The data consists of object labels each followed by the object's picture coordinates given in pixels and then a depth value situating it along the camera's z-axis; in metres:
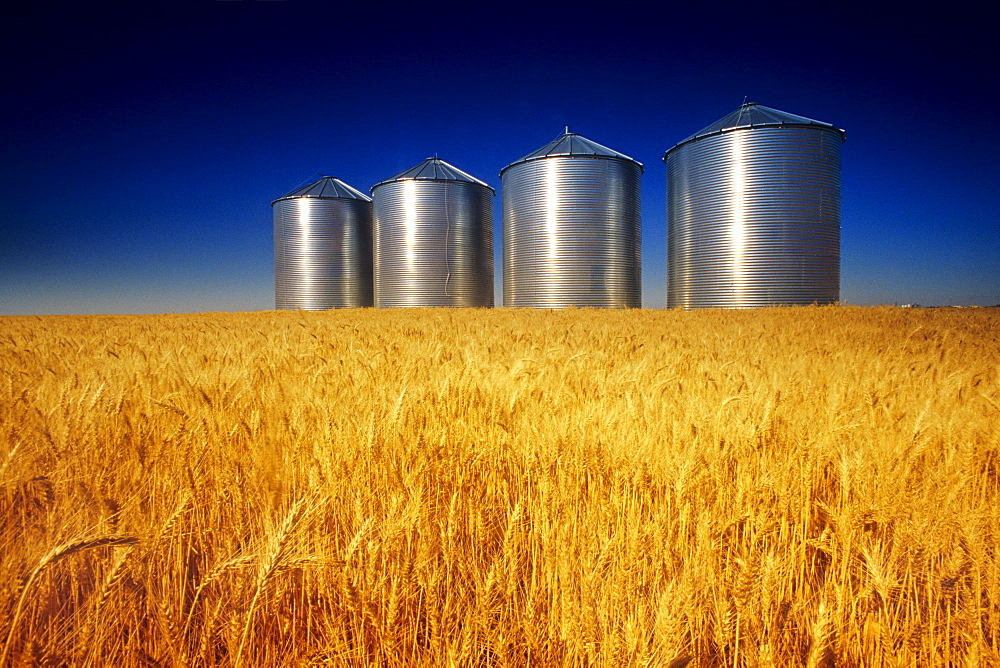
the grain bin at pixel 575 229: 18.59
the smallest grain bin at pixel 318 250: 23.88
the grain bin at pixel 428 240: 21.34
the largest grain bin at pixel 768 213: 15.66
